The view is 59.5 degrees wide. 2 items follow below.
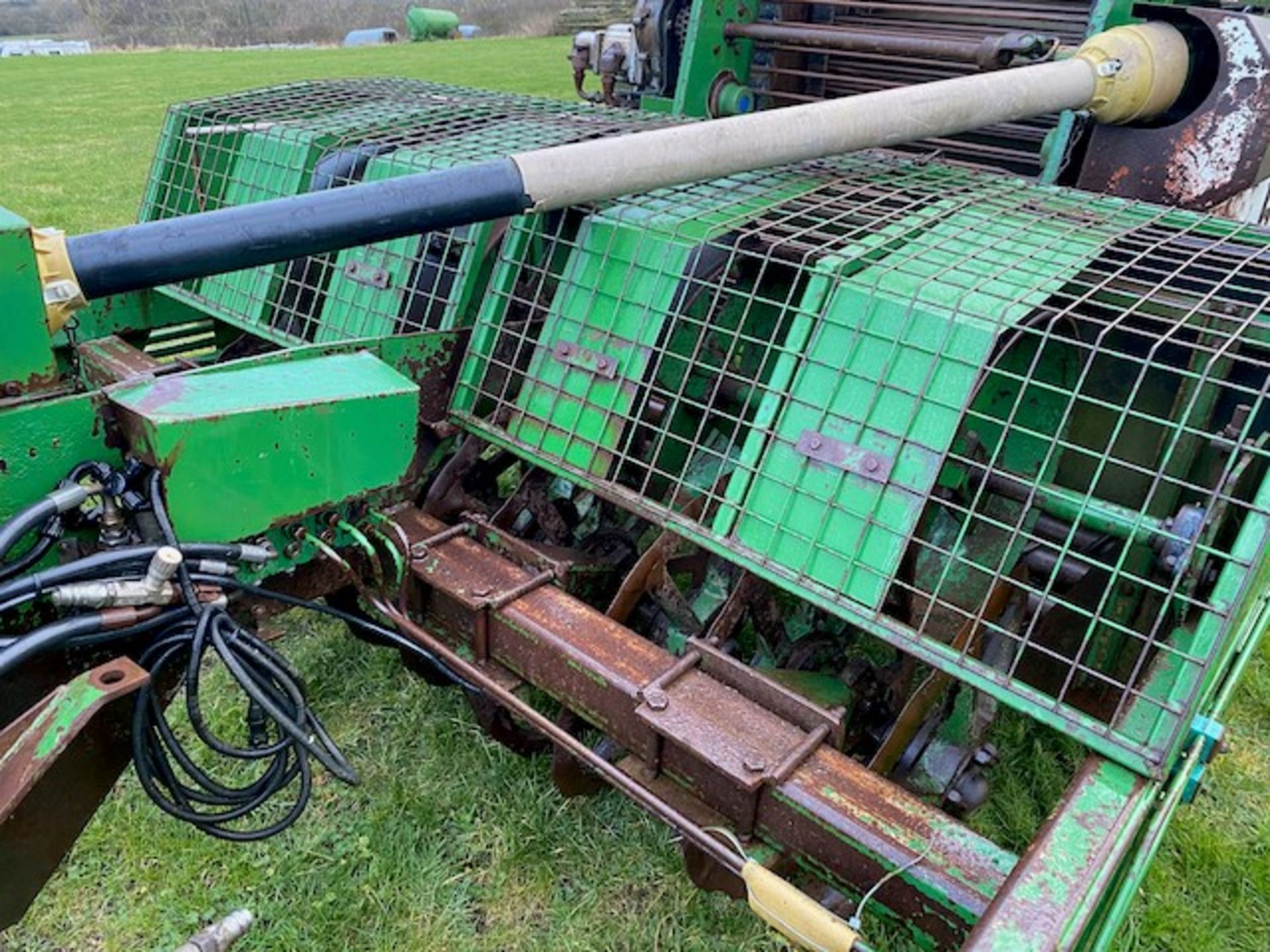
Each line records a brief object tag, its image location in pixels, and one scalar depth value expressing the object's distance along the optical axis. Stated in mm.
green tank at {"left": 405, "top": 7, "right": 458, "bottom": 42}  32844
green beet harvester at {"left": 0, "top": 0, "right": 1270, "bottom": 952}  1843
